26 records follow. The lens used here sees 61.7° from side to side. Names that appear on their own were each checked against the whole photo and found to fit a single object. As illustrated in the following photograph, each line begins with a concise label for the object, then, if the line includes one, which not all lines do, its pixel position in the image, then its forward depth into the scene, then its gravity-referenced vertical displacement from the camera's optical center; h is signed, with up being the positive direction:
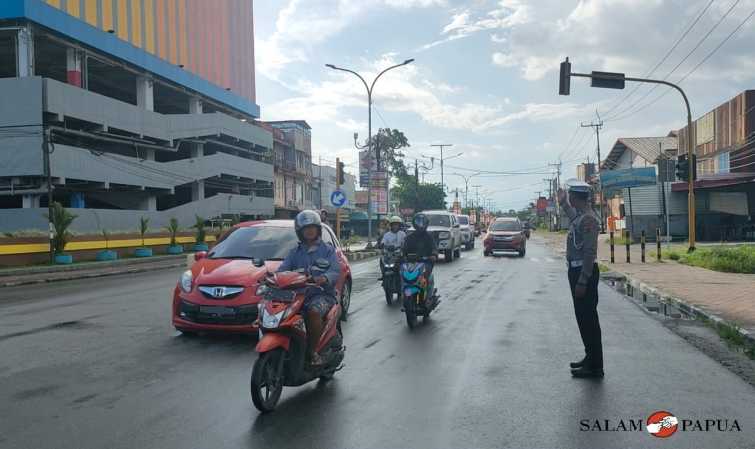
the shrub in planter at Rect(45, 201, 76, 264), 25.17 -0.25
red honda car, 7.96 -0.87
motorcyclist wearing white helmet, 13.47 -0.37
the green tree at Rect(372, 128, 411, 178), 91.44 +10.44
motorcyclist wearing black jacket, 10.05 -0.43
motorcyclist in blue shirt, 5.61 -0.43
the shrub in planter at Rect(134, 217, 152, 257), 31.22 -1.27
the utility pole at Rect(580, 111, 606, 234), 63.17 +9.11
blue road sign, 26.66 +0.93
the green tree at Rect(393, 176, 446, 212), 90.38 +3.50
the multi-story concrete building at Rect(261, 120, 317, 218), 64.00 +5.89
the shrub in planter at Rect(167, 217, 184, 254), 34.28 -1.02
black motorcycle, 12.59 -1.21
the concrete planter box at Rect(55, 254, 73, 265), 25.06 -1.32
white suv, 24.86 -0.56
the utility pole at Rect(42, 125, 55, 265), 24.80 +2.82
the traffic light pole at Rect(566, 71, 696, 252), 21.36 +1.93
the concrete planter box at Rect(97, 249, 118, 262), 28.11 -1.39
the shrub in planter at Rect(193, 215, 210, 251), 37.30 -0.72
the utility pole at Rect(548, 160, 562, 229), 108.00 +7.55
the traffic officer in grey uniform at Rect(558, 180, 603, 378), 6.33 -0.56
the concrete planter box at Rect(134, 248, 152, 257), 31.19 -1.38
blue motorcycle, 9.48 -1.10
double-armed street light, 35.31 +7.05
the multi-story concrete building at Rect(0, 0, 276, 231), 30.78 +6.85
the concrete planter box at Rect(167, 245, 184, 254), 34.22 -1.40
